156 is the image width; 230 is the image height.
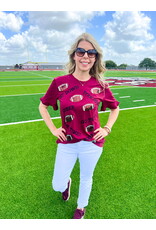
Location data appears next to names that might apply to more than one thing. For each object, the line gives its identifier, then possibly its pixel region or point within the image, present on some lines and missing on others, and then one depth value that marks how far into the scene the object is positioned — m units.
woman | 2.01
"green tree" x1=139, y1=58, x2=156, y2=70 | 108.29
